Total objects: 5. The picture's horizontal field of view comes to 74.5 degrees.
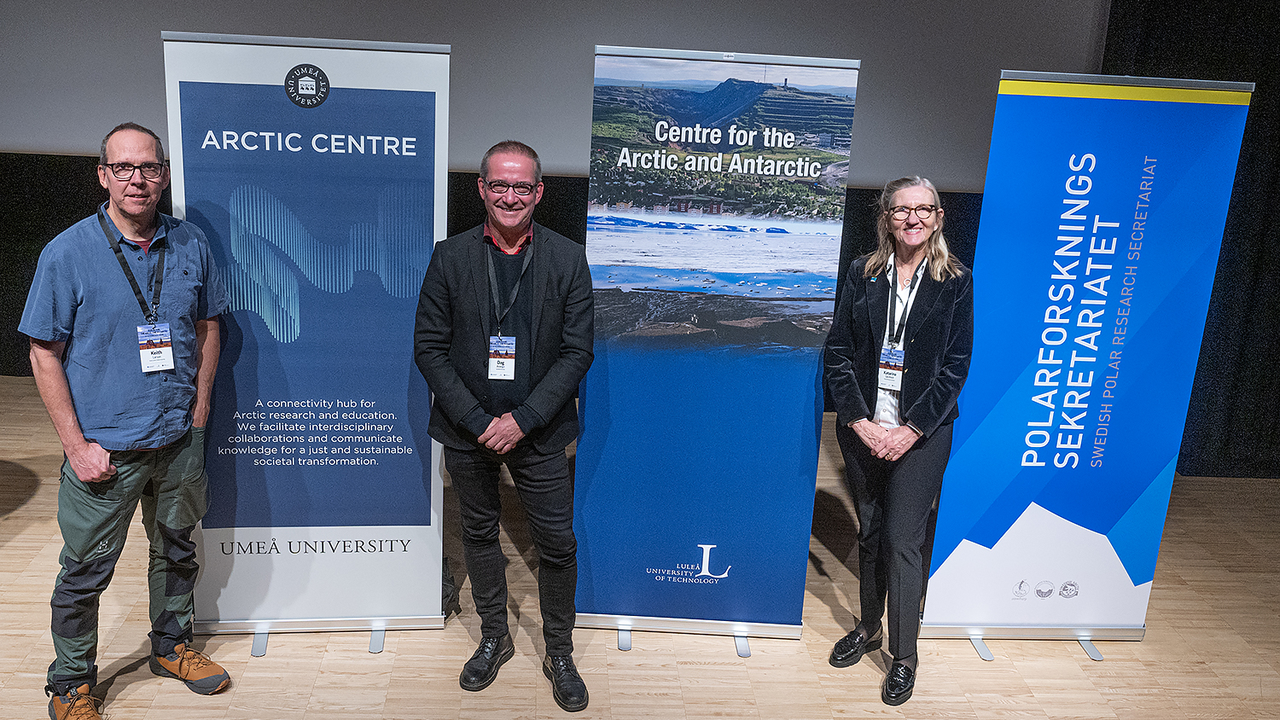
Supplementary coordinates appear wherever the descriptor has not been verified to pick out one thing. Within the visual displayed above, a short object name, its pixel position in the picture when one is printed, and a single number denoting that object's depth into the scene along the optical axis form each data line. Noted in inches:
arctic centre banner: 100.7
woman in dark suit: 100.7
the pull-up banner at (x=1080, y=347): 105.8
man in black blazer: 96.9
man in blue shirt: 87.7
